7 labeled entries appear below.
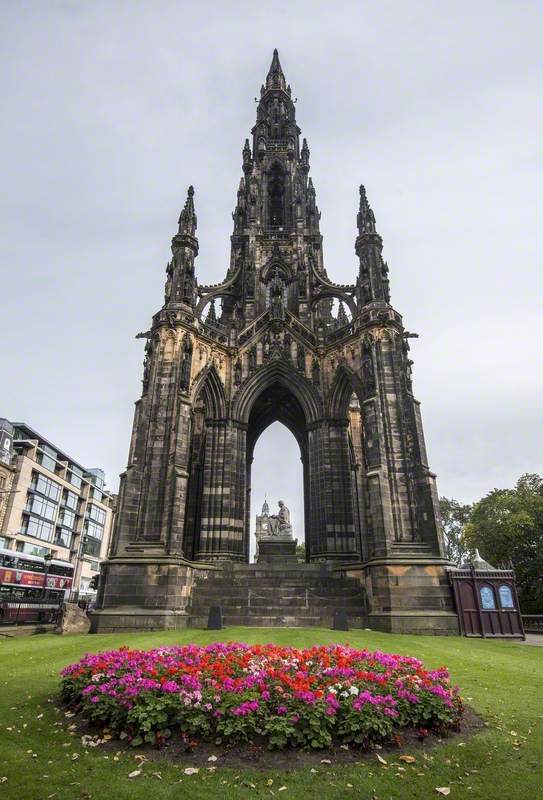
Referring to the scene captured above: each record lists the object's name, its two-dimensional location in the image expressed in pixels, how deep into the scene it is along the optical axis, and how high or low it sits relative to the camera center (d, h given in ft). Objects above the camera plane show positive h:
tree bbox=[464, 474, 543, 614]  109.50 +15.29
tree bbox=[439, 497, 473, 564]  170.20 +26.35
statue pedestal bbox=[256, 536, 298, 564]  76.43 +7.71
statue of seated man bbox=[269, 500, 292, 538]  79.77 +12.16
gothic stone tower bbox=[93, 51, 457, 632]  58.85 +26.63
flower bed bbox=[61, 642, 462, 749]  17.37 -3.81
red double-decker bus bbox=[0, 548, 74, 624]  85.20 +1.64
